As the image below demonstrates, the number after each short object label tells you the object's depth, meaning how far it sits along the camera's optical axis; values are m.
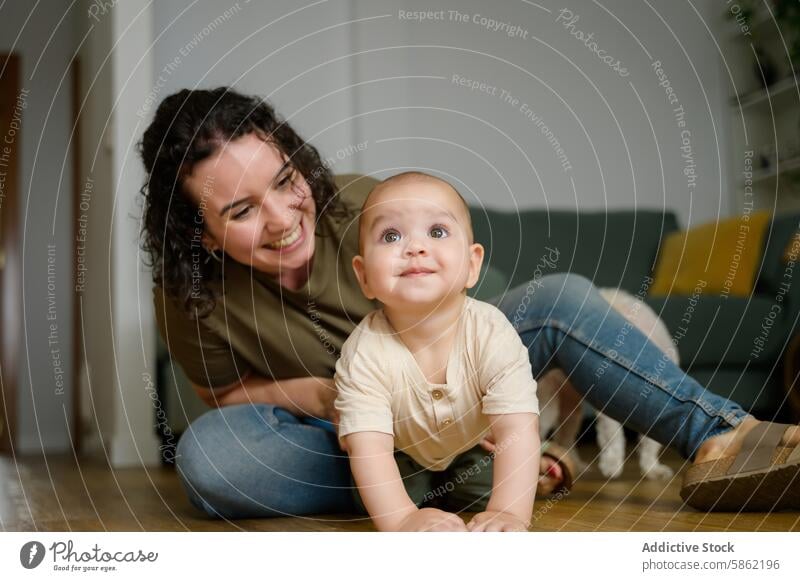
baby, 0.71
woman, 0.83
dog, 0.99
